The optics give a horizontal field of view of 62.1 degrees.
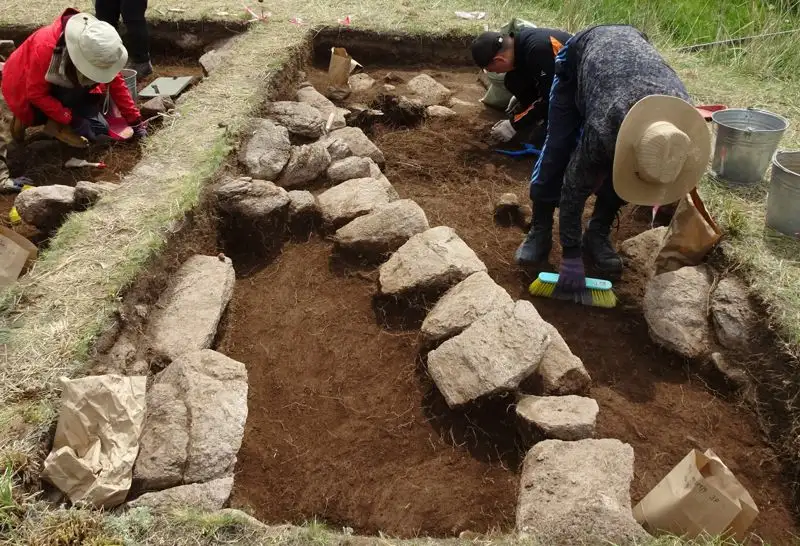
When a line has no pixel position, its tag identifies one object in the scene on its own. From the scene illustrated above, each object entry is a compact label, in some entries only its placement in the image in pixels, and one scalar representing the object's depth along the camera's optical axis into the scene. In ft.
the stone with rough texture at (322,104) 18.10
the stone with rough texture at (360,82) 21.34
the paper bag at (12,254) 11.20
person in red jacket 15.44
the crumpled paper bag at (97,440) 8.02
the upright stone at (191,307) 10.75
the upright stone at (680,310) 11.31
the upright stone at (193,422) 8.66
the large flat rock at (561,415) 9.18
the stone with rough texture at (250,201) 13.48
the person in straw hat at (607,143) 10.05
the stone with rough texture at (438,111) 19.30
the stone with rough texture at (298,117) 16.81
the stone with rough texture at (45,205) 13.65
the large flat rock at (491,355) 9.64
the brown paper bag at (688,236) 12.19
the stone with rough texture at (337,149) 16.20
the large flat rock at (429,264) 11.84
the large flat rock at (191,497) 8.08
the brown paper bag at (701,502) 7.51
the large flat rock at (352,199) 14.10
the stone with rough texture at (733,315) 11.09
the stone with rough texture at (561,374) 10.12
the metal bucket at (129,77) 18.67
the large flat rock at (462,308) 10.80
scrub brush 12.37
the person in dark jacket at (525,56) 15.87
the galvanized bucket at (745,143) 13.64
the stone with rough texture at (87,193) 13.64
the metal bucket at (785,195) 12.02
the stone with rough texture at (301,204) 14.06
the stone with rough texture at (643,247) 13.41
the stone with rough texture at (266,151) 15.05
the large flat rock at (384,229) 13.14
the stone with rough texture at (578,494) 7.68
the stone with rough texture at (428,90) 20.49
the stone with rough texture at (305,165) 15.40
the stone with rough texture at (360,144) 16.65
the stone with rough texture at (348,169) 15.55
